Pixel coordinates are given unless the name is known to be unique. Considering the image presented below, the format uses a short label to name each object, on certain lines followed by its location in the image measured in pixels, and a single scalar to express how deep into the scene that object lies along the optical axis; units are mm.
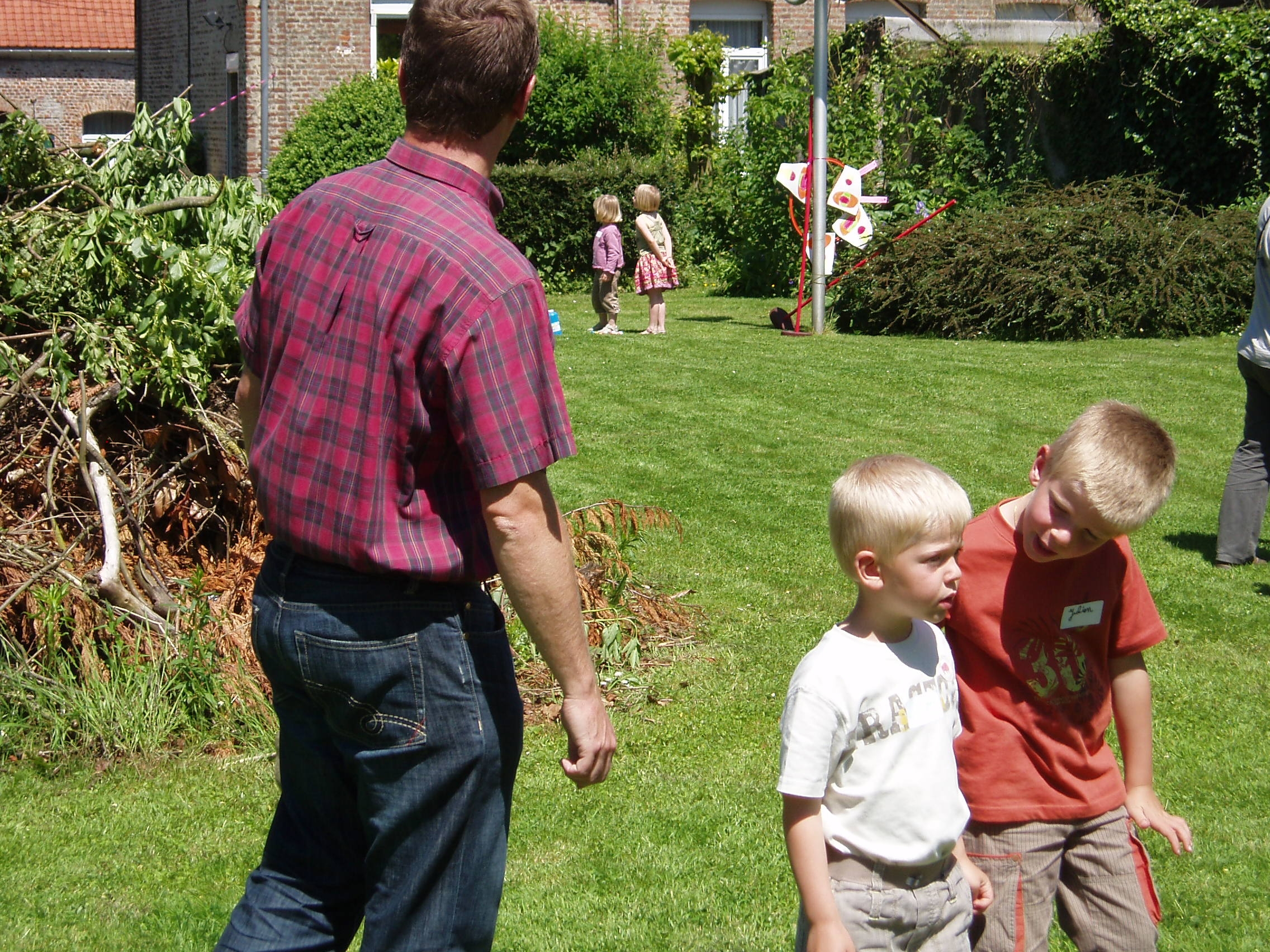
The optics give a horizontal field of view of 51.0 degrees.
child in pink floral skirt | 14055
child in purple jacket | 14023
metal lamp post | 13070
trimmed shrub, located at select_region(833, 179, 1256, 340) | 13172
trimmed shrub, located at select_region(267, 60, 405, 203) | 21469
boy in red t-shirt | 2652
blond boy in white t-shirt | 2305
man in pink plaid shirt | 2170
